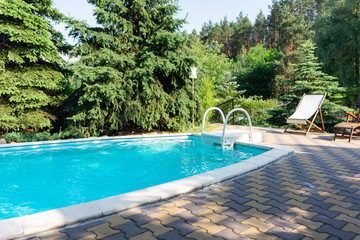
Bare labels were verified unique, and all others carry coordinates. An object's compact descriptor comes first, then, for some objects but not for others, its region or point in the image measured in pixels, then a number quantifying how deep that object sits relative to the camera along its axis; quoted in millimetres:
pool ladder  6080
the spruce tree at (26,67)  7113
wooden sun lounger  5832
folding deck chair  7075
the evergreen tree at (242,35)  44469
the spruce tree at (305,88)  9514
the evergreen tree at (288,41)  25555
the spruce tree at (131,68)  7539
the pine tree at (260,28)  45550
